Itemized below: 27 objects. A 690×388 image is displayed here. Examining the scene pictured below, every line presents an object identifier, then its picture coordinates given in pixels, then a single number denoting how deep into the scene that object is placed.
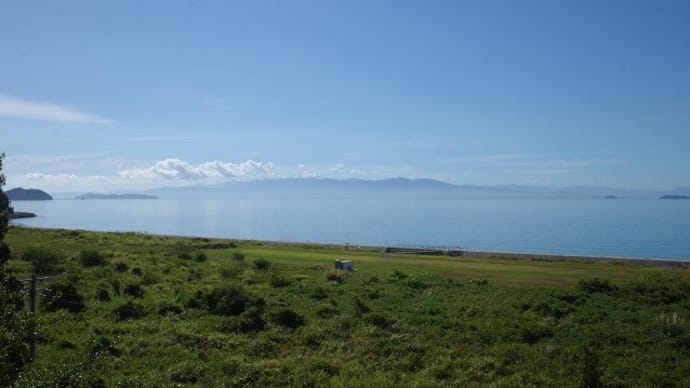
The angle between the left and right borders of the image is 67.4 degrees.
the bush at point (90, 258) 37.25
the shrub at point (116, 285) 27.53
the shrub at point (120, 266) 35.16
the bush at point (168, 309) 23.62
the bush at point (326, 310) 22.98
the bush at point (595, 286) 26.12
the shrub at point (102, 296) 25.59
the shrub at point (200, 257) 42.19
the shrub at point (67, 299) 23.45
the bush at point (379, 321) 21.23
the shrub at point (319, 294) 26.40
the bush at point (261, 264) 36.66
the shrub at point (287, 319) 21.67
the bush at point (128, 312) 22.94
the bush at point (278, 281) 29.80
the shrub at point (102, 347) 17.42
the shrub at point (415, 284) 28.73
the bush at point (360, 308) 22.53
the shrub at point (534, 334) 19.20
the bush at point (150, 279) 30.89
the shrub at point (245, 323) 21.19
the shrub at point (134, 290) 27.31
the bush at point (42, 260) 33.52
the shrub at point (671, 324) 18.84
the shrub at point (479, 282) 29.28
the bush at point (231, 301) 23.41
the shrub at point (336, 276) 31.52
